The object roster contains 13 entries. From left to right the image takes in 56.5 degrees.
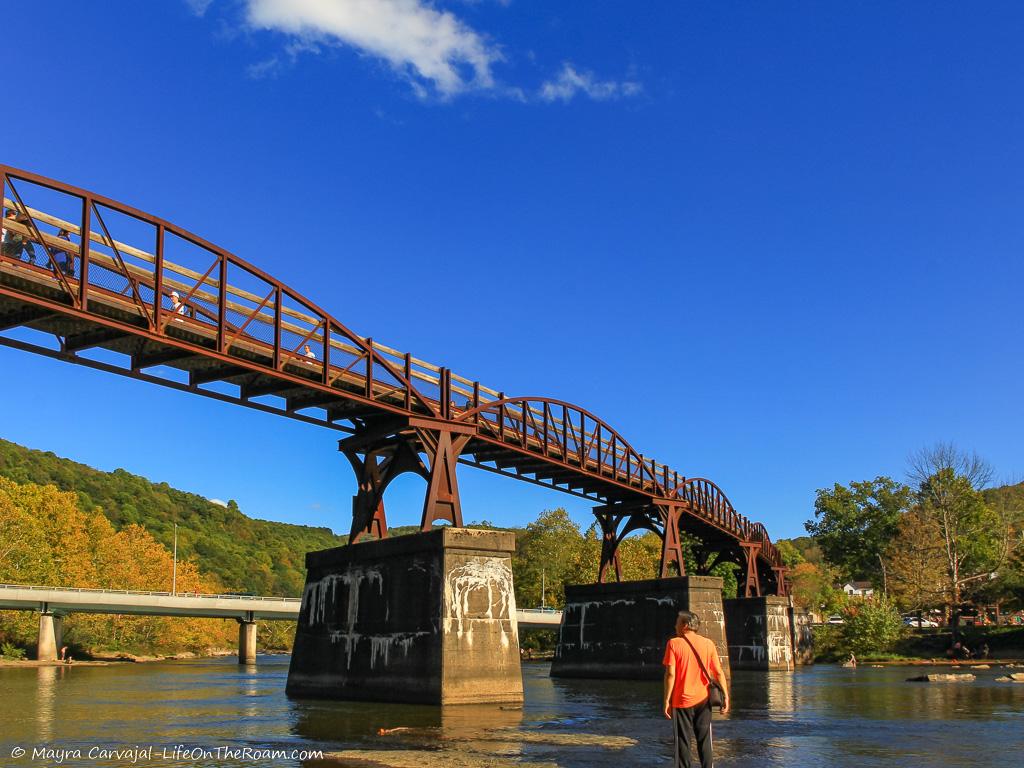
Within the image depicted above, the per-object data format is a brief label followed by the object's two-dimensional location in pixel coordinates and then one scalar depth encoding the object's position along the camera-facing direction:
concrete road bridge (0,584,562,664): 73.12
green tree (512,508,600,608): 108.12
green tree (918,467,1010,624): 87.00
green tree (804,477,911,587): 115.31
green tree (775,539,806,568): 131.00
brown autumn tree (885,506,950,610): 86.38
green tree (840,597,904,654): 79.62
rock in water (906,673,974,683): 45.38
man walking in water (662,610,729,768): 10.95
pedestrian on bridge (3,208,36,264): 22.31
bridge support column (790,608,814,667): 82.56
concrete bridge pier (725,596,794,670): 64.00
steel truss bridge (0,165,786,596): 22.95
